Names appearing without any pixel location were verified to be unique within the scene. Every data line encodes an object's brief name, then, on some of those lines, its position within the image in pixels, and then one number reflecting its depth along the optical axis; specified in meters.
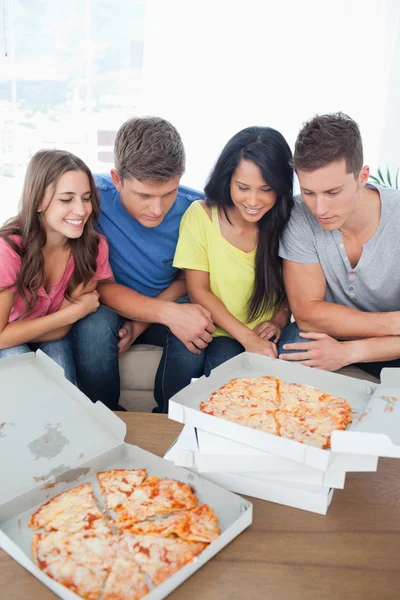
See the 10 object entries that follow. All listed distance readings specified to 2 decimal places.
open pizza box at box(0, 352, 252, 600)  0.96
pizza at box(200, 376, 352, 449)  1.13
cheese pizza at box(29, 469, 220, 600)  0.87
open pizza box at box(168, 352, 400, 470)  0.95
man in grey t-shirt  1.76
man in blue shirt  1.77
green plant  3.49
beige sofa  2.04
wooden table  0.88
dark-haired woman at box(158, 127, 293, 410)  1.89
